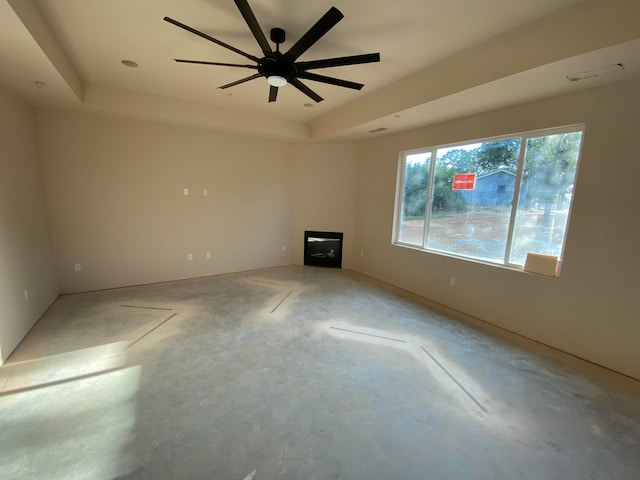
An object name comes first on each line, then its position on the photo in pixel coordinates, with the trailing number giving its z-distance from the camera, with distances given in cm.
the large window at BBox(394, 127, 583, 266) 295
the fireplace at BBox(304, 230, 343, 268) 598
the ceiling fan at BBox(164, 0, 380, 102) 171
